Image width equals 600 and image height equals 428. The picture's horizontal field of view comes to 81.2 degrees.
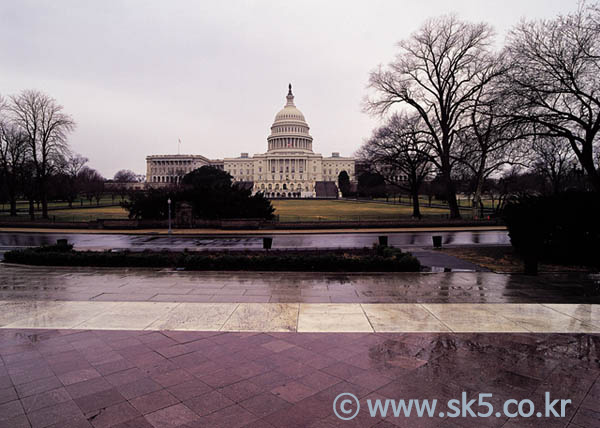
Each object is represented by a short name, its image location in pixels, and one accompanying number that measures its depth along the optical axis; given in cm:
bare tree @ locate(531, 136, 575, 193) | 4138
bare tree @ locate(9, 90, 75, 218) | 4253
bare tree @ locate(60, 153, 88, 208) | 4810
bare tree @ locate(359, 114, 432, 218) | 3678
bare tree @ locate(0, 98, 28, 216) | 4428
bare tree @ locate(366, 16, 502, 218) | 3155
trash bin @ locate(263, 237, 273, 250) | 1788
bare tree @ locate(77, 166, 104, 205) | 8312
